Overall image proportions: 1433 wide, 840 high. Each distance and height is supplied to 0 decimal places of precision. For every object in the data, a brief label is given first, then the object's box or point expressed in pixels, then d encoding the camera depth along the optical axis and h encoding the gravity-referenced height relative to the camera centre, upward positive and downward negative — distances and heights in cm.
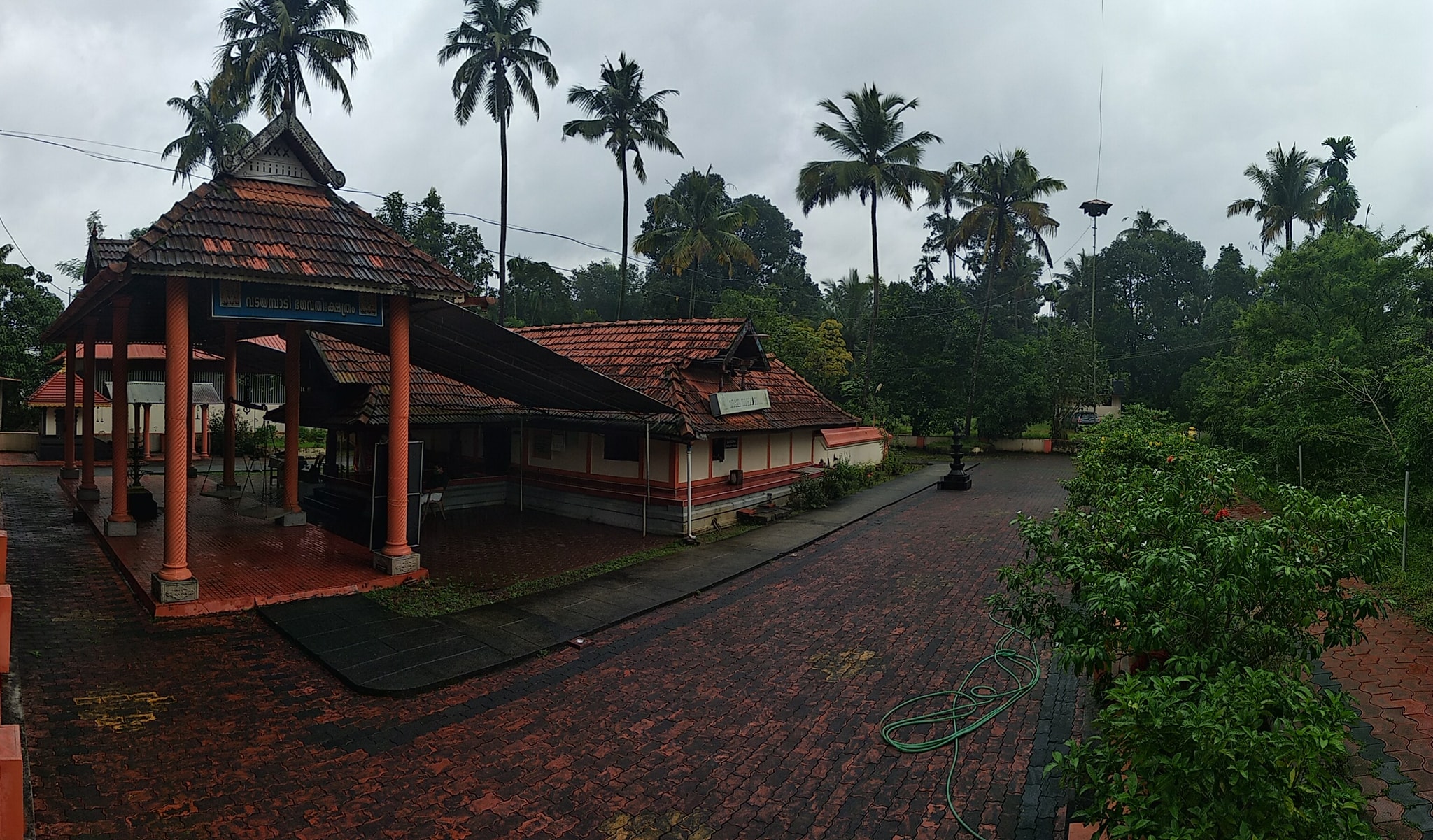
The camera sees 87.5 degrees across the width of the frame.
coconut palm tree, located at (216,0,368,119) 2881 +1452
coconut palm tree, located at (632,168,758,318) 3453 +926
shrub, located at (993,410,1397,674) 410 -91
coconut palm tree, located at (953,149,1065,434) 3288 +1002
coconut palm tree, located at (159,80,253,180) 3606 +1413
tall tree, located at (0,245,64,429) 2552 +354
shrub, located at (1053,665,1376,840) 300 -143
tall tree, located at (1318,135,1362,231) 3338 +1070
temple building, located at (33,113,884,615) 901 +49
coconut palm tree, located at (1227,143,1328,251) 3362 +1050
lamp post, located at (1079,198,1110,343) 2494 +727
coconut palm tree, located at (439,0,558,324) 2820 +1373
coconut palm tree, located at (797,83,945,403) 3066 +1093
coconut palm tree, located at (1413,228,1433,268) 1302 +324
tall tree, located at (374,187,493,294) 3606 +922
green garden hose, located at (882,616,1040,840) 610 -255
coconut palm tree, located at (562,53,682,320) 3144 +1305
